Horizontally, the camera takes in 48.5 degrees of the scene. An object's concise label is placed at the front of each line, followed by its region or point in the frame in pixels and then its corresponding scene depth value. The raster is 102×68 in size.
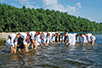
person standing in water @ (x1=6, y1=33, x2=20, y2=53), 9.74
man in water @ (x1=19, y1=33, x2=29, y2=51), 10.67
